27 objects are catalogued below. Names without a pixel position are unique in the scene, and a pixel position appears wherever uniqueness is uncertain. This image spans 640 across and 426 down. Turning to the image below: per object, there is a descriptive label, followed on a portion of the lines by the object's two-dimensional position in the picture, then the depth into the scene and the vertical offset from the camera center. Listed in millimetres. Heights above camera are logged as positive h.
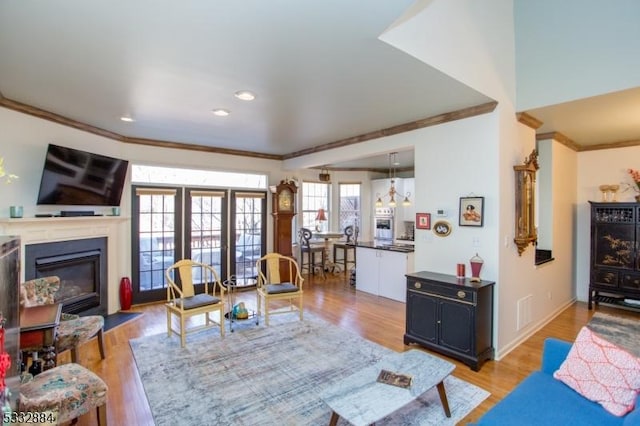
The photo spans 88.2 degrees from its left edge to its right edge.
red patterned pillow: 1898 -980
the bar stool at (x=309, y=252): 7297 -964
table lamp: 7801 -131
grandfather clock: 6590 -74
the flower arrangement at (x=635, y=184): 4902 +455
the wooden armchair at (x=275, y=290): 4410 -1071
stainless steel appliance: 8000 -301
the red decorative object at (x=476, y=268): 3456 -584
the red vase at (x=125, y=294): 4988 -1261
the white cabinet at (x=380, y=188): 8141 +599
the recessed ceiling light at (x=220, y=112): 3711 +1135
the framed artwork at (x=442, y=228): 3865 -189
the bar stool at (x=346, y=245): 7637 -789
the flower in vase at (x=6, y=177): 3484 +346
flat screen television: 3807 +409
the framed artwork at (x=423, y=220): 4094 -107
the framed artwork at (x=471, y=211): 3551 +14
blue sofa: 1811 -1140
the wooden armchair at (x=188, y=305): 3762 -1113
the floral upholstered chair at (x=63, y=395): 1881 -1110
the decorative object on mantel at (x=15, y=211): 3450 -11
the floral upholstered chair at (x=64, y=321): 2953 -1099
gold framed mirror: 3684 +155
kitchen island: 5648 -1013
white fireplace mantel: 3607 -267
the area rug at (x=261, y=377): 2512 -1540
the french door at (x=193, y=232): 5414 -387
